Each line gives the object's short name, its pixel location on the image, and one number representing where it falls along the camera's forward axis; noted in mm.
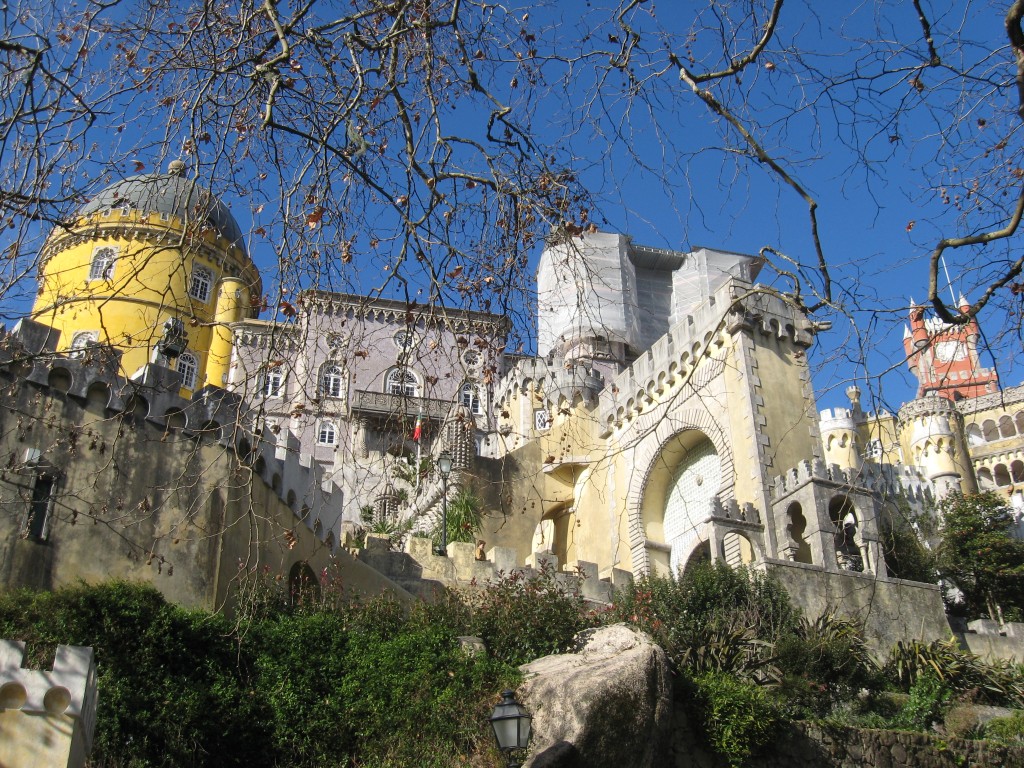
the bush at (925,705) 15142
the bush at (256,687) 10859
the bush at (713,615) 14375
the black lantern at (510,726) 8844
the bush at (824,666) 14461
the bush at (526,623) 13273
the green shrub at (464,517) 24859
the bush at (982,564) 24359
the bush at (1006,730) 14727
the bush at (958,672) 16594
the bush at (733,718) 12023
